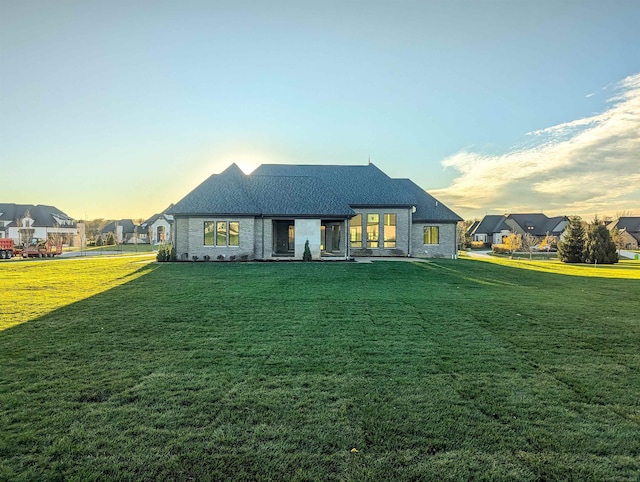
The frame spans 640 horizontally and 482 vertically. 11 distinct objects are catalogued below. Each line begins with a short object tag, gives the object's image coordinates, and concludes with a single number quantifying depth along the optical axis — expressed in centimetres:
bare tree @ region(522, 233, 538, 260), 4481
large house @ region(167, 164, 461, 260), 2345
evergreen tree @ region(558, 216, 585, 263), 3088
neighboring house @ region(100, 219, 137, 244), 7256
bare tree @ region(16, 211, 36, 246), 5069
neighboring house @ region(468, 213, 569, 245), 6625
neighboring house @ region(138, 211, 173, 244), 6706
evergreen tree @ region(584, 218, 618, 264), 2994
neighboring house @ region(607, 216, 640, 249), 6651
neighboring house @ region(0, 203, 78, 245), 5991
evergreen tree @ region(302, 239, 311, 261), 2308
